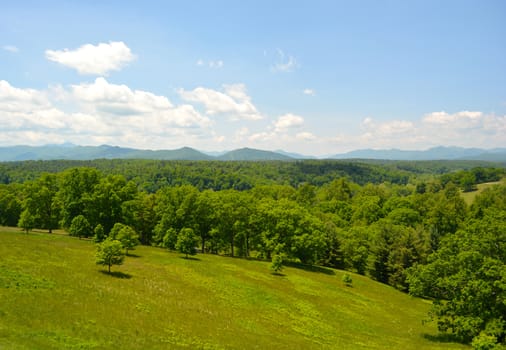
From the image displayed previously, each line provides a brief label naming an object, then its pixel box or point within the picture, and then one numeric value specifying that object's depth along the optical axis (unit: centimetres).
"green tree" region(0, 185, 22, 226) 8062
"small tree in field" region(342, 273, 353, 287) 5812
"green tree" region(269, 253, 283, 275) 5656
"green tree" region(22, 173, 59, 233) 6669
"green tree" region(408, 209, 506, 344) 3222
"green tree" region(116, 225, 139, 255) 5222
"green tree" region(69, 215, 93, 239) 6225
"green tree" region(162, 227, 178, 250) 6193
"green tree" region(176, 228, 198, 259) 5733
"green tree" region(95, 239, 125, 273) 3978
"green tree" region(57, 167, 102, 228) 6669
